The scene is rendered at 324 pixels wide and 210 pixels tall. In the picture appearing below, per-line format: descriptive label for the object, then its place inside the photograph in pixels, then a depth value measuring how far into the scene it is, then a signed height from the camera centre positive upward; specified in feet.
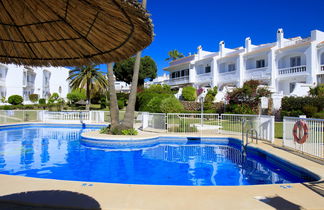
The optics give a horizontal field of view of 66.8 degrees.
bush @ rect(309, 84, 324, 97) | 66.19 +6.70
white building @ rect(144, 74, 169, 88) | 182.50 +30.15
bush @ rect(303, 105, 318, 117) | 60.85 +1.21
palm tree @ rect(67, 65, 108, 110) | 110.32 +16.33
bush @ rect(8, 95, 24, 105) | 105.37 +5.56
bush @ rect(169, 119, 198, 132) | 51.31 -2.74
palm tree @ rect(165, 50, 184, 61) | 208.33 +50.72
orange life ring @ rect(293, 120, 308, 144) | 27.69 -1.81
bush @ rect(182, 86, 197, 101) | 104.63 +8.62
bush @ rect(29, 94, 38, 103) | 124.77 +8.03
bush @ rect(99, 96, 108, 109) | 131.95 +5.56
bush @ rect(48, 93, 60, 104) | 139.58 +9.35
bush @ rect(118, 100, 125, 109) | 121.33 +4.71
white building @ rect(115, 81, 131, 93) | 170.47 +20.20
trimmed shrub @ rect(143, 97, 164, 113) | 62.44 +2.24
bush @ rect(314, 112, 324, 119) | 55.64 -0.02
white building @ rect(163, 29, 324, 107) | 81.46 +20.59
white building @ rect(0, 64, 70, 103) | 121.90 +18.21
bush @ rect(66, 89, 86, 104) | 131.84 +9.39
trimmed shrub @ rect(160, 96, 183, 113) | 54.13 +1.74
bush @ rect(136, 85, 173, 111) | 97.10 +7.82
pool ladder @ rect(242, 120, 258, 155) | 36.11 -4.72
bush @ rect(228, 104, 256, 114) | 69.97 +1.55
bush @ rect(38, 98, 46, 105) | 127.63 +6.17
